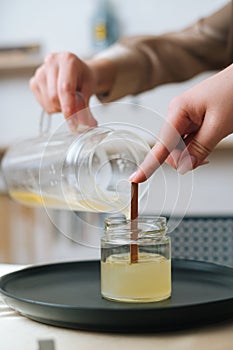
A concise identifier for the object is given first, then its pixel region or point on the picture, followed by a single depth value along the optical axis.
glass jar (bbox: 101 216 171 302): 0.81
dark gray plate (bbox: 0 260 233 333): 0.74
